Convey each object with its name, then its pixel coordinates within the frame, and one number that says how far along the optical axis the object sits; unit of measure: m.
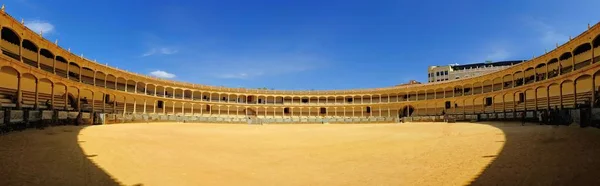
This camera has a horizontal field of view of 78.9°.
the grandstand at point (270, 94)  31.88
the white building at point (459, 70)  90.50
